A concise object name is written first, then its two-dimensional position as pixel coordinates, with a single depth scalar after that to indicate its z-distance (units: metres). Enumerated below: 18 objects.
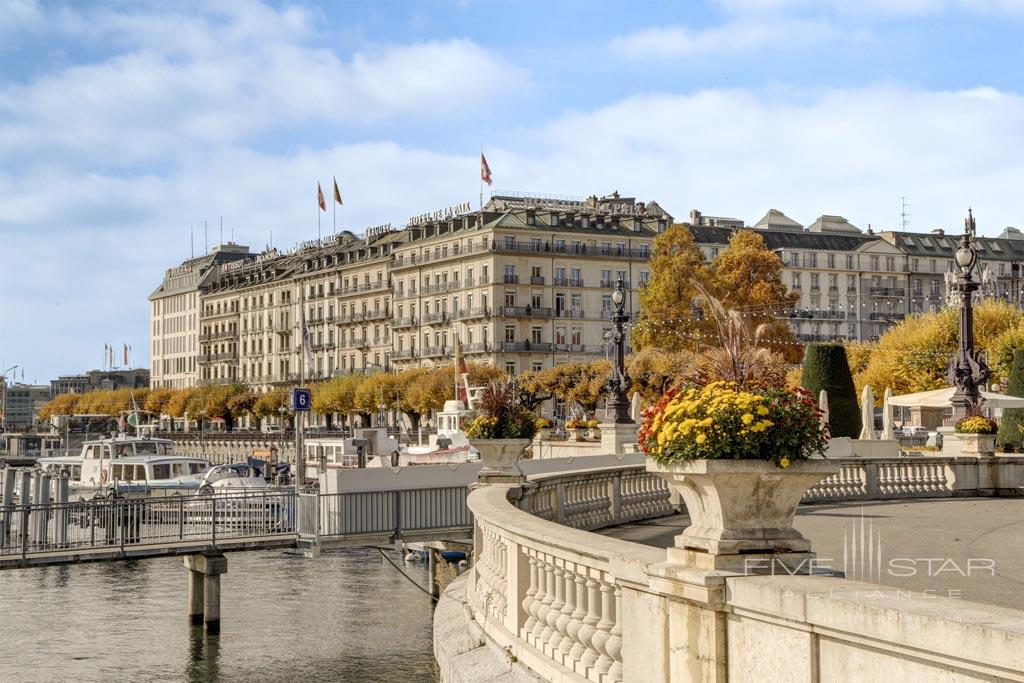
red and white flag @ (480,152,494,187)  93.86
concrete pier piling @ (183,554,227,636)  27.05
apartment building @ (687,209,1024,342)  115.69
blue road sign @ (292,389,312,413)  33.78
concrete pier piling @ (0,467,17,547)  41.38
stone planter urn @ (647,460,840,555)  7.05
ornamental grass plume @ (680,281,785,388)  7.79
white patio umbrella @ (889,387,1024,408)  33.09
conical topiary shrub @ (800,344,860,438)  41.44
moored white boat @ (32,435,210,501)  48.81
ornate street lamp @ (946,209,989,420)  26.92
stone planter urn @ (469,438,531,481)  16.16
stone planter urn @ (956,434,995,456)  26.19
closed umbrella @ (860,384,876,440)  38.12
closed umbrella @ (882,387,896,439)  39.57
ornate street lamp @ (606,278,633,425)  35.12
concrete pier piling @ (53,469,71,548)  25.32
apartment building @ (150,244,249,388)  152.38
